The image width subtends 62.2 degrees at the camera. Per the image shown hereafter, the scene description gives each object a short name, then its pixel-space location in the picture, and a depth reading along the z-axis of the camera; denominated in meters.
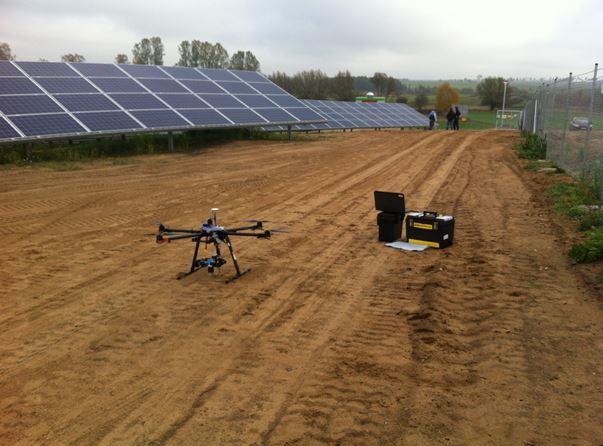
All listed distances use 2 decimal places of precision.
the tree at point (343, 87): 79.00
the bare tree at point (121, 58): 76.64
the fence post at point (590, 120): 9.81
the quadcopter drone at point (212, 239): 6.26
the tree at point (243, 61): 91.12
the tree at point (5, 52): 60.14
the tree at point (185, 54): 88.62
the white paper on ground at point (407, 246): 7.68
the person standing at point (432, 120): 37.09
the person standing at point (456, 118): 34.94
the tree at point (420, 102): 78.40
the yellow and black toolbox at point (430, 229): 7.58
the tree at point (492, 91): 80.31
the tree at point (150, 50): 89.62
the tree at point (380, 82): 97.25
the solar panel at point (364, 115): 32.81
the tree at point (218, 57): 89.62
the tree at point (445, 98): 78.88
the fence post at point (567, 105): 11.80
